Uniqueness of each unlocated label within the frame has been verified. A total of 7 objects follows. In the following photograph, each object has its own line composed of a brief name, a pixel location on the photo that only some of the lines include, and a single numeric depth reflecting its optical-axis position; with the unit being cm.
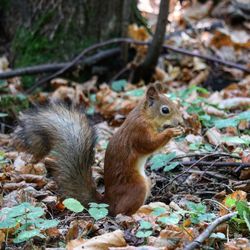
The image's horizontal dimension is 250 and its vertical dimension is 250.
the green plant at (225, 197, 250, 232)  429
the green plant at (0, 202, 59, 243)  424
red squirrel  560
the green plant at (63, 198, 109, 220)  450
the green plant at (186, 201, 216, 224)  445
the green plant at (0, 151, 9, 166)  635
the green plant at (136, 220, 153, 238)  430
